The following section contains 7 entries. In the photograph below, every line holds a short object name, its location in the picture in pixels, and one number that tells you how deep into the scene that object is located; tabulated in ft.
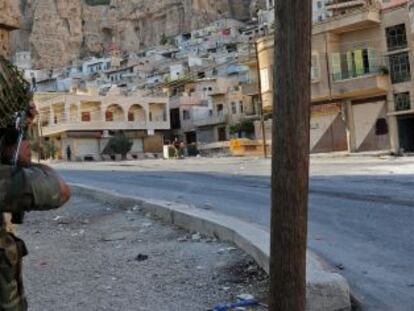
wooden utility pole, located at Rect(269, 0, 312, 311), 8.60
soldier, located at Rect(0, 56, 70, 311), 8.78
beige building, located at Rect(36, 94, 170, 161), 198.59
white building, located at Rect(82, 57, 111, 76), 371.76
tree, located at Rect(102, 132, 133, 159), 193.26
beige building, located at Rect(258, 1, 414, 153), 114.62
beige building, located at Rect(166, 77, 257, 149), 192.65
